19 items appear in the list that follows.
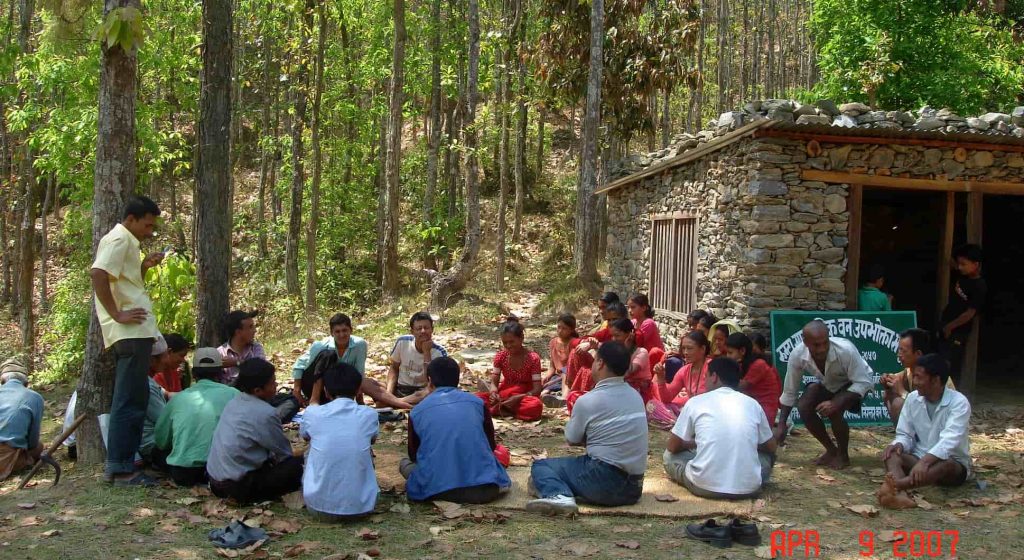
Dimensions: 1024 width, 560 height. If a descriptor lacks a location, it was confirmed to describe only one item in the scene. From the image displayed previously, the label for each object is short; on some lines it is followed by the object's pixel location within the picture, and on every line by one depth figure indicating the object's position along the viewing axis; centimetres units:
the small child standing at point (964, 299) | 805
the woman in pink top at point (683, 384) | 664
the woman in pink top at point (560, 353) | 813
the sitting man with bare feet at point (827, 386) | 595
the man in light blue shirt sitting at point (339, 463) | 466
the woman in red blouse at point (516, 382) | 760
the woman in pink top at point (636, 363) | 737
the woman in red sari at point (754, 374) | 624
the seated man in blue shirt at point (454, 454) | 494
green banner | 804
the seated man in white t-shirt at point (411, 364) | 765
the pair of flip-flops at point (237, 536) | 427
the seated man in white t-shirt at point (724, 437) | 511
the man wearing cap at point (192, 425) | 520
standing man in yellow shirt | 509
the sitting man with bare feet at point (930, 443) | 527
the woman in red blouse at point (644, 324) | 816
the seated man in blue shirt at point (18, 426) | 558
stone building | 811
